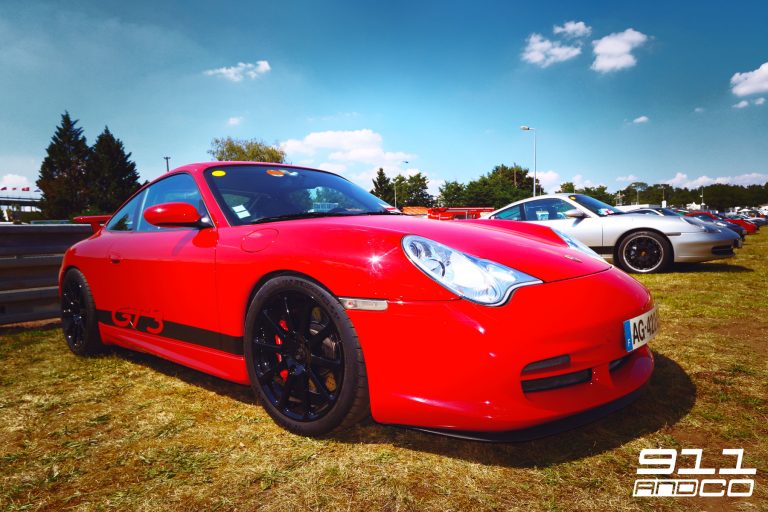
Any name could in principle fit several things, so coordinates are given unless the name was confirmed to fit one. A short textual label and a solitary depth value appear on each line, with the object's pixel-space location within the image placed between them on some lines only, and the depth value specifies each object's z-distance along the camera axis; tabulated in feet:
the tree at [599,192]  303.23
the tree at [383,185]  258.78
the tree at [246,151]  196.54
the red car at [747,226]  66.85
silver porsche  21.39
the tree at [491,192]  225.56
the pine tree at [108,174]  173.17
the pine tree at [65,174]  167.02
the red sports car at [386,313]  5.19
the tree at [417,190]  264.11
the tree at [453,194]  234.58
